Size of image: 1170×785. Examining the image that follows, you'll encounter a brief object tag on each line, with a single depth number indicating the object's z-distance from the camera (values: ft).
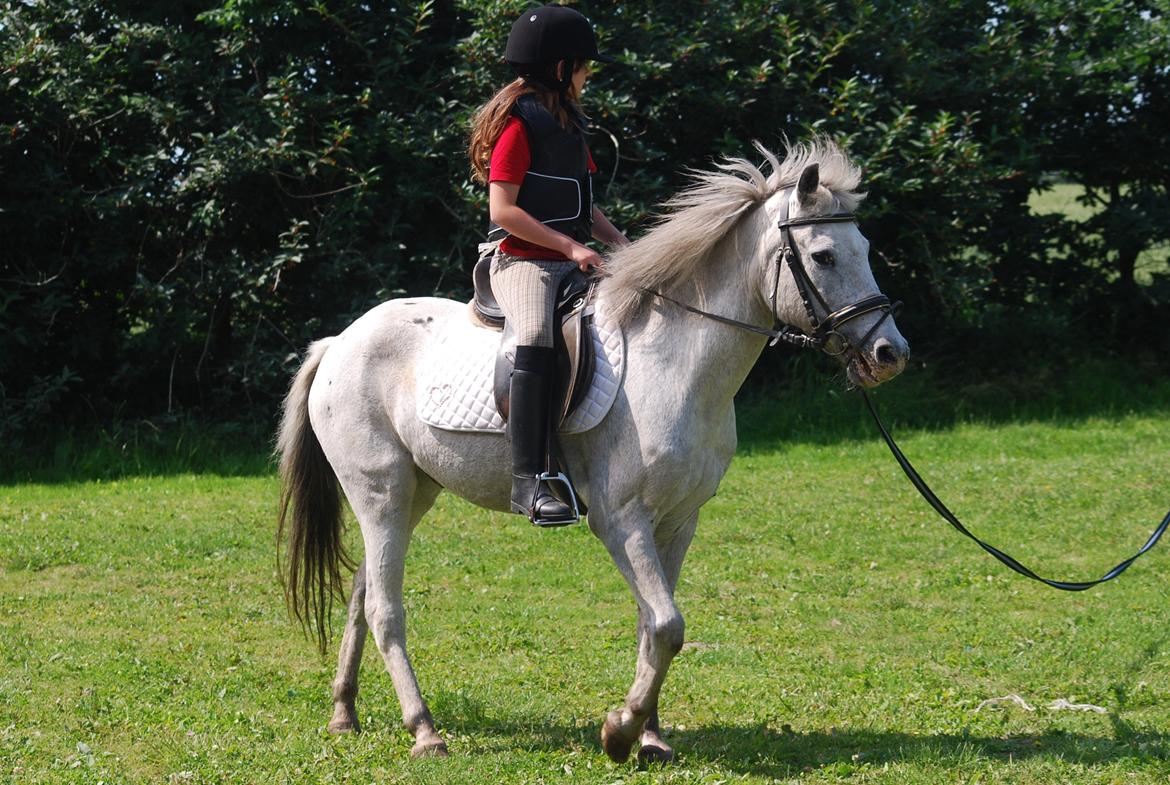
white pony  29.22
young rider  30.66
